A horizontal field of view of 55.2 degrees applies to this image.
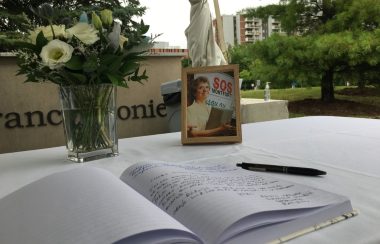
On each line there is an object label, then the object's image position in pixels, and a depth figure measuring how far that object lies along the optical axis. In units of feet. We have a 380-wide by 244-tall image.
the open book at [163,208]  0.92
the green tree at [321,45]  13.61
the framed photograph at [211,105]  2.71
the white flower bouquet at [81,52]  2.07
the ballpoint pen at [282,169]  1.70
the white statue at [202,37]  7.96
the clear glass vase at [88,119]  2.29
